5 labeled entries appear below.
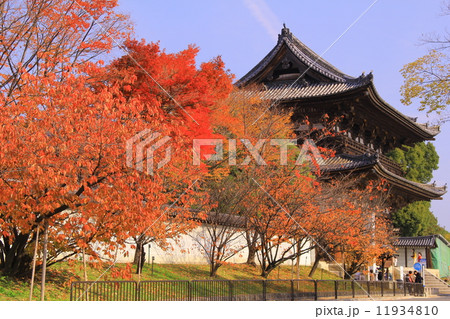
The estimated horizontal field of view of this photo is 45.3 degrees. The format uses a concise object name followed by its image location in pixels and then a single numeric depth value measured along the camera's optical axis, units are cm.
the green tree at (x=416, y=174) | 4106
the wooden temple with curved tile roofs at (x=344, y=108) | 3173
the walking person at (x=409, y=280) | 2577
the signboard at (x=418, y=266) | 3203
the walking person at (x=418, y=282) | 2637
